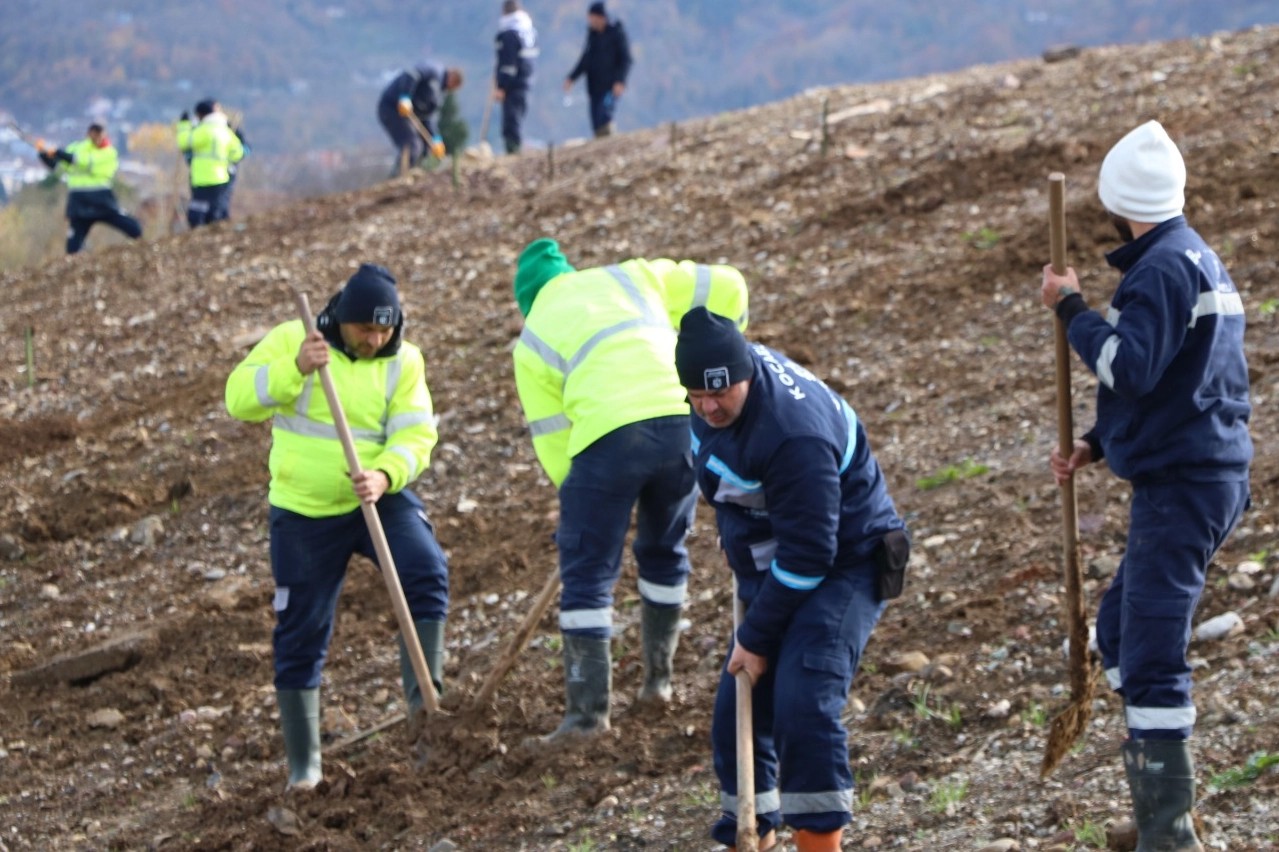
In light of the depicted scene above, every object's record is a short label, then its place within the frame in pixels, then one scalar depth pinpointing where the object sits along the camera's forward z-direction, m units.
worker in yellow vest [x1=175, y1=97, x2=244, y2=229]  31.62
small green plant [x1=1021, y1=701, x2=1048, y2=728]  10.44
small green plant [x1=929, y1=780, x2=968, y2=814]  9.56
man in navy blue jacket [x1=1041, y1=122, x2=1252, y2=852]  8.20
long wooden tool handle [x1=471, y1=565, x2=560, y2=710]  11.80
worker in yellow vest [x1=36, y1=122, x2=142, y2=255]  32.25
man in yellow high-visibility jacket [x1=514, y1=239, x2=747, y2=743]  10.92
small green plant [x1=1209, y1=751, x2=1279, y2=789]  9.08
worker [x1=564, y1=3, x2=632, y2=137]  34.19
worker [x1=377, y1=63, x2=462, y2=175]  36.06
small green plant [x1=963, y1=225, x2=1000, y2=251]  19.77
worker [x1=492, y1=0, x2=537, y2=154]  35.87
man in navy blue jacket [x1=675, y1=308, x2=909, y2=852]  8.44
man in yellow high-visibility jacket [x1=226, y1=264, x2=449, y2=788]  11.48
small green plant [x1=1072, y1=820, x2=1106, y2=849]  8.75
